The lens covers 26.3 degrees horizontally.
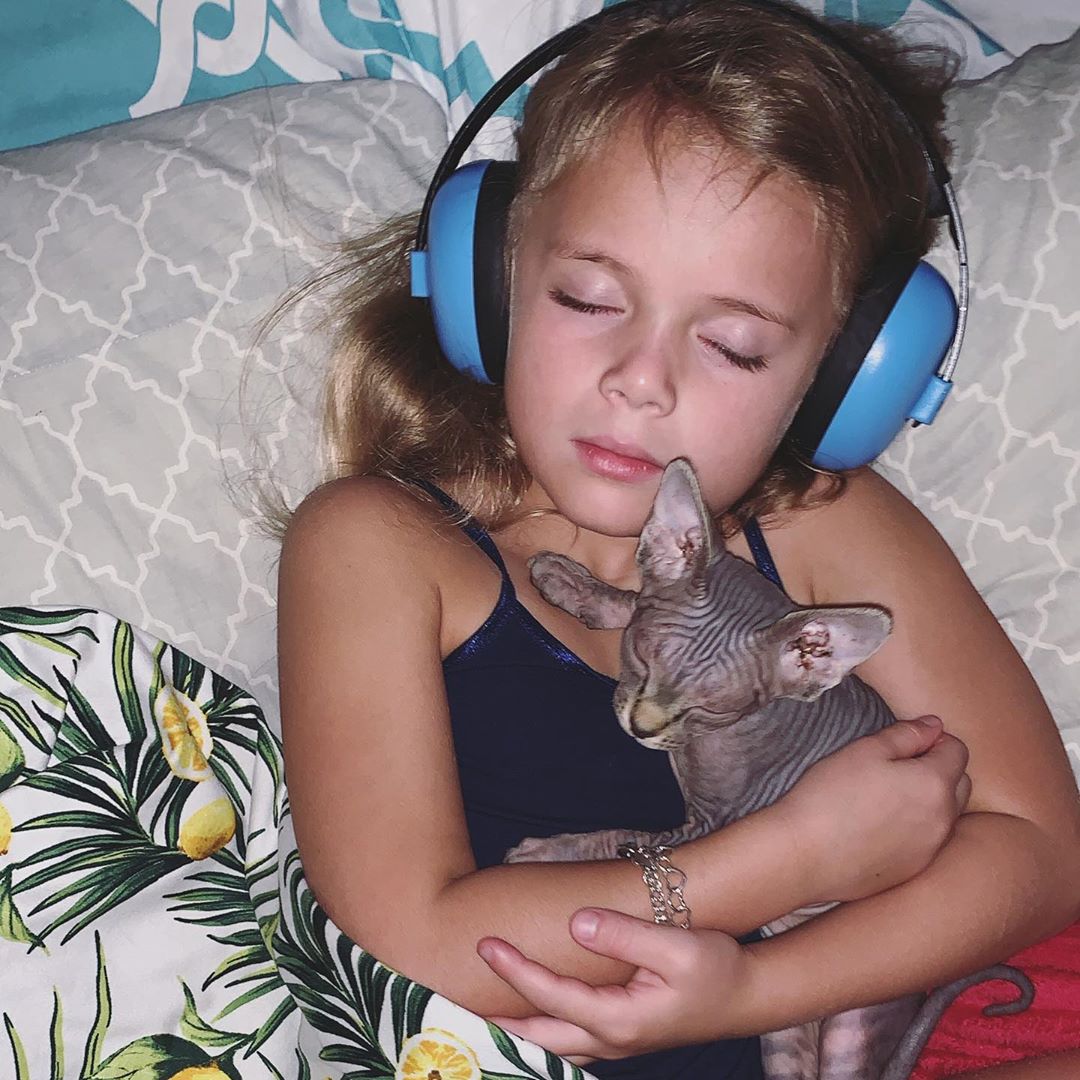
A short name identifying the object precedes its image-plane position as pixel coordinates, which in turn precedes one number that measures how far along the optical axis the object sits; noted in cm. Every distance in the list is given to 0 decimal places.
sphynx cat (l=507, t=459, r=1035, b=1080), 87
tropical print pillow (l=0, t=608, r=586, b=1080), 85
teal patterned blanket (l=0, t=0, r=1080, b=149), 105
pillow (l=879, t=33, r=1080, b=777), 98
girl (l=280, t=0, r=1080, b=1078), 85
